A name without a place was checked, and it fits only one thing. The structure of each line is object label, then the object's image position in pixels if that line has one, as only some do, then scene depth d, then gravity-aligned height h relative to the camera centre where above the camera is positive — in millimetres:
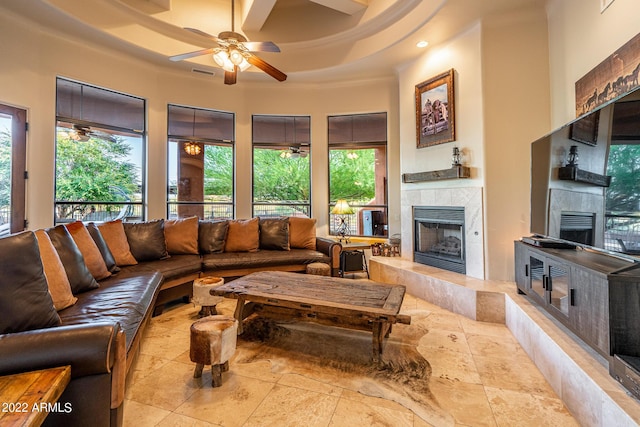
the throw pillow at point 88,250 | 2512 -305
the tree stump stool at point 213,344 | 1782 -818
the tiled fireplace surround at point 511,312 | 1371 -811
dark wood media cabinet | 1381 -488
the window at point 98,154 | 3695 +873
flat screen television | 1423 +216
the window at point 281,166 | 5160 +905
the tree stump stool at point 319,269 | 3500 -658
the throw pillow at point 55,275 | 1872 -397
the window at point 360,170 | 4926 +803
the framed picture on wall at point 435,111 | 3579 +1385
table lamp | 4410 -42
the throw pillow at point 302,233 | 4285 -263
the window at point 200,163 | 4652 +895
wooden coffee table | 2051 -651
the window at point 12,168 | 3105 +533
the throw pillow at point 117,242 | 3082 -287
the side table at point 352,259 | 4355 -674
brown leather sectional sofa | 1166 -559
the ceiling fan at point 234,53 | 2846 +1699
